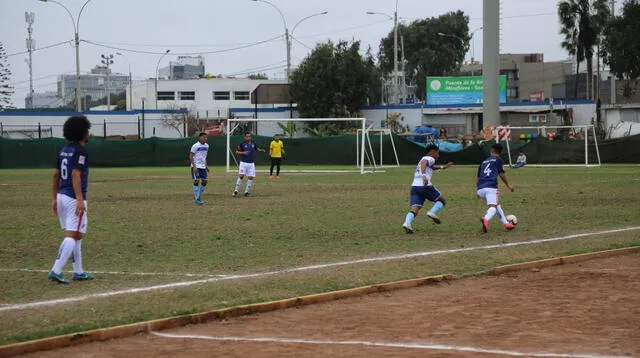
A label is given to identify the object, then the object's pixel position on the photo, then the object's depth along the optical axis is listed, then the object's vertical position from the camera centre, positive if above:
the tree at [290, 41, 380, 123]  73.38 +5.13
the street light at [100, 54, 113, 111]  110.50 +10.84
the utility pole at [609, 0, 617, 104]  74.54 +4.70
